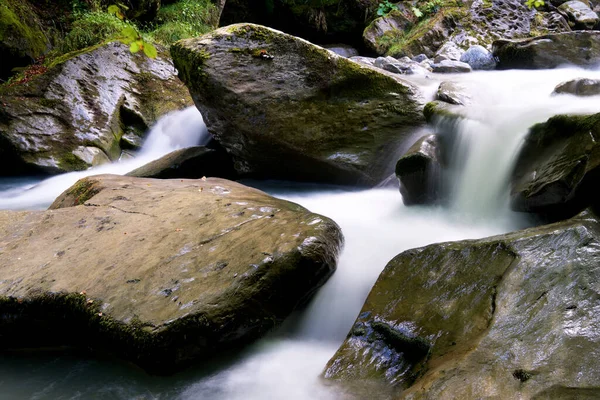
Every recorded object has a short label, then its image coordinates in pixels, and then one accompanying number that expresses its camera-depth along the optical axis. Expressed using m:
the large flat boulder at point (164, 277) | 2.52
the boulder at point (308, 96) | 5.42
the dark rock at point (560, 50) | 7.29
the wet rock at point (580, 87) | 4.08
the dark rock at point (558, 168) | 2.72
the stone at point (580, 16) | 11.84
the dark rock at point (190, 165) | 6.15
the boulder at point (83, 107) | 7.29
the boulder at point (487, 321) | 1.66
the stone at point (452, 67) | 8.99
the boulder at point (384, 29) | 13.32
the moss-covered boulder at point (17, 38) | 8.37
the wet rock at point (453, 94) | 4.97
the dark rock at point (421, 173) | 4.23
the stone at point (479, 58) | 9.20
